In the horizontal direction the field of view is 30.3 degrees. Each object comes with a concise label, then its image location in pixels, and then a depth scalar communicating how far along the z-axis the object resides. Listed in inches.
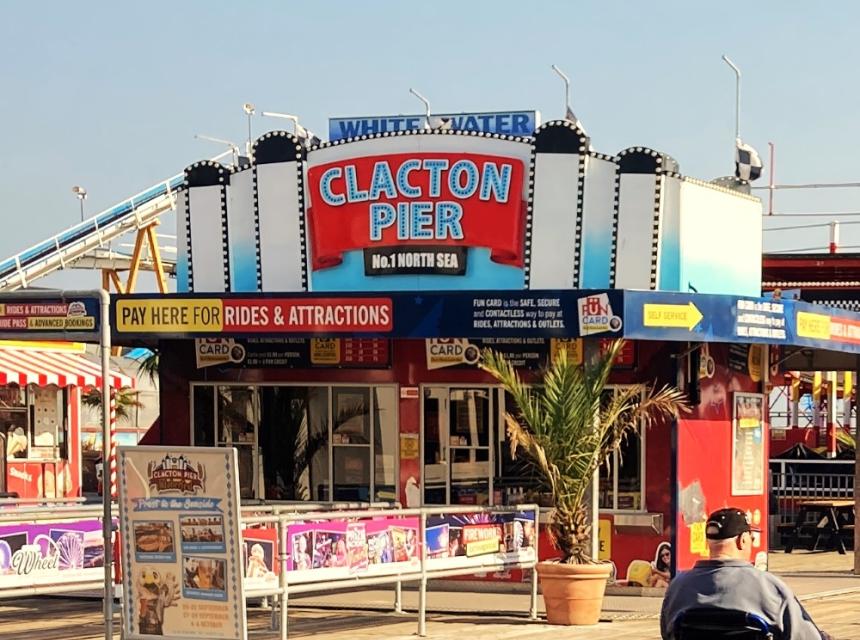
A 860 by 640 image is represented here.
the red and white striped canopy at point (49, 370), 1193.4
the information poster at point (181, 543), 532.7
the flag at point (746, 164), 954.7
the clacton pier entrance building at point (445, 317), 794.2
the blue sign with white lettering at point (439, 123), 941.2
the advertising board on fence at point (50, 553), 581.9
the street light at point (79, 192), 2906.0
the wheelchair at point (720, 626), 300.8
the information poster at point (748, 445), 860.0
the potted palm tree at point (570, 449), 700.7
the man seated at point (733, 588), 301.9
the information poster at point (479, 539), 688.4
